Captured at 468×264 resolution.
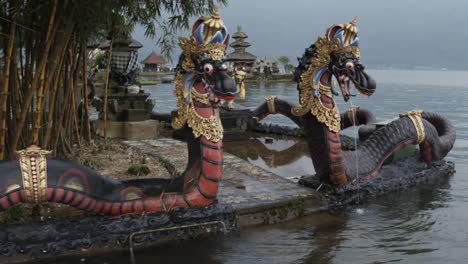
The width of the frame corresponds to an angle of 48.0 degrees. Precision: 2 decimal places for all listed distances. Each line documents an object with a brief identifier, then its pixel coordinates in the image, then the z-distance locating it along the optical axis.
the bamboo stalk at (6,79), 5.80
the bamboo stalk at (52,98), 6.95
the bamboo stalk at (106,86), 10.42
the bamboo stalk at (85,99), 9.37
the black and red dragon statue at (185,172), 4.90
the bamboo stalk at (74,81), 8.69
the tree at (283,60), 66.56
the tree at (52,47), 6.06
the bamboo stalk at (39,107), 6.23
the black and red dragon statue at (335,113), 6.93
